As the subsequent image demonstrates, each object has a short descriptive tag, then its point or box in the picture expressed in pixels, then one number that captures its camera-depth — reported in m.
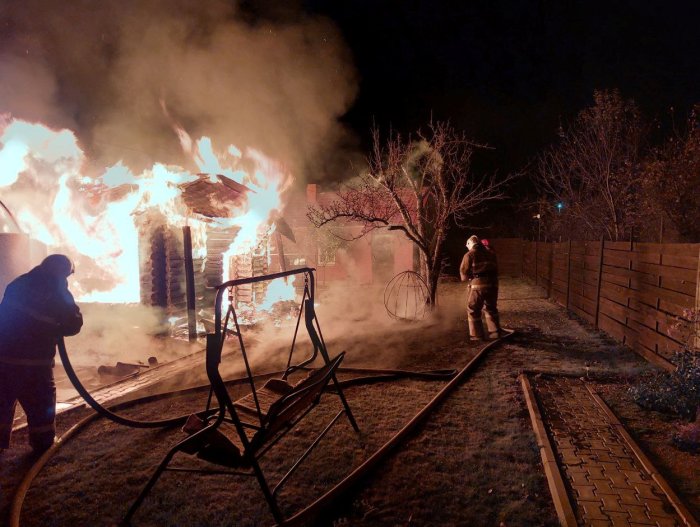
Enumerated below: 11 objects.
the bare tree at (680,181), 12.04
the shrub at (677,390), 4.48
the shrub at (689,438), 3.89
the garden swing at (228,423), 2.91
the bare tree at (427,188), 10.24
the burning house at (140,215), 10.52
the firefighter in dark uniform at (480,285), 8.28
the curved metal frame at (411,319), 10.76
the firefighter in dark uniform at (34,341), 4.05
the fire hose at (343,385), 3.14
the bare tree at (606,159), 14.10
